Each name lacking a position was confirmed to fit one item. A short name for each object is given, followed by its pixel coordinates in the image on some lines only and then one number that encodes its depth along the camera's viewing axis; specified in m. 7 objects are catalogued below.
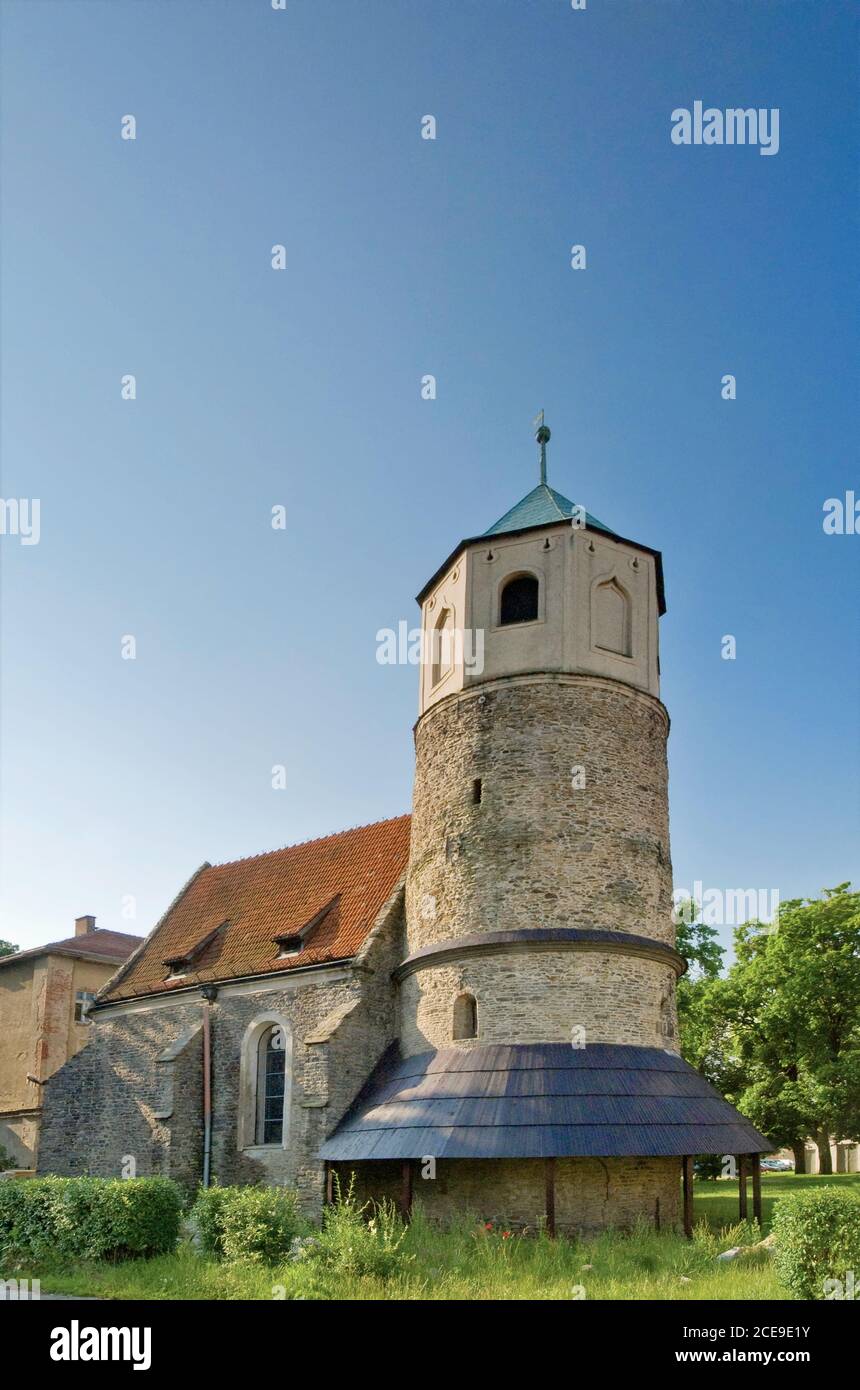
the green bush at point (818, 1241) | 11.80
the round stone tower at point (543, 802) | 19.55
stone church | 18.06
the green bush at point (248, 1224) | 15.42
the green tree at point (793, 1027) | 31.86
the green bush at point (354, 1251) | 13.70
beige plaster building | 33.41
